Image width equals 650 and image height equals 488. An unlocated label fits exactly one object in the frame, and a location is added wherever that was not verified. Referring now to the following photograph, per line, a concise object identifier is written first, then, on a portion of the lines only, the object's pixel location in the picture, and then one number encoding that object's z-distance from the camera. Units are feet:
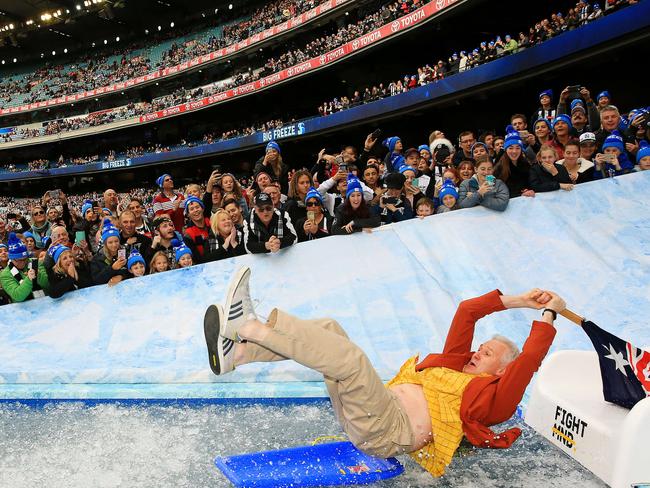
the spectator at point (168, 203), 16.24
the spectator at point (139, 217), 15.08
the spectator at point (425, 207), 13.28
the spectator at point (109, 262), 12.57
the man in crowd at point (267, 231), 11.97
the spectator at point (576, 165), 14.08
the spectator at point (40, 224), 18.79
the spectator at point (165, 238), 13.23
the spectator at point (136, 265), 12.57
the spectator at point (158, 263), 12.76
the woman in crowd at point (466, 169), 14.94
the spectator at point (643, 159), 13.99
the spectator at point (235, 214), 13.76
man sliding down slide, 6.31
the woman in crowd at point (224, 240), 12.97
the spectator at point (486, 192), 12.73
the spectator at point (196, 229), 13.79
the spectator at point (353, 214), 12.43
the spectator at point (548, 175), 13.11
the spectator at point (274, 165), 16.40
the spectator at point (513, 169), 13.50
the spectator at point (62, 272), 12.41
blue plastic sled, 6.23
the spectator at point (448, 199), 13.47
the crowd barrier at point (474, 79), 31.04
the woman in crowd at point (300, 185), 14.70
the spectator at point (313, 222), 13.31
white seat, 5.59
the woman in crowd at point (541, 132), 16.43
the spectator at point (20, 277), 12.60
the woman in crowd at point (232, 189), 15.40
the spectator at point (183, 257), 12.87
